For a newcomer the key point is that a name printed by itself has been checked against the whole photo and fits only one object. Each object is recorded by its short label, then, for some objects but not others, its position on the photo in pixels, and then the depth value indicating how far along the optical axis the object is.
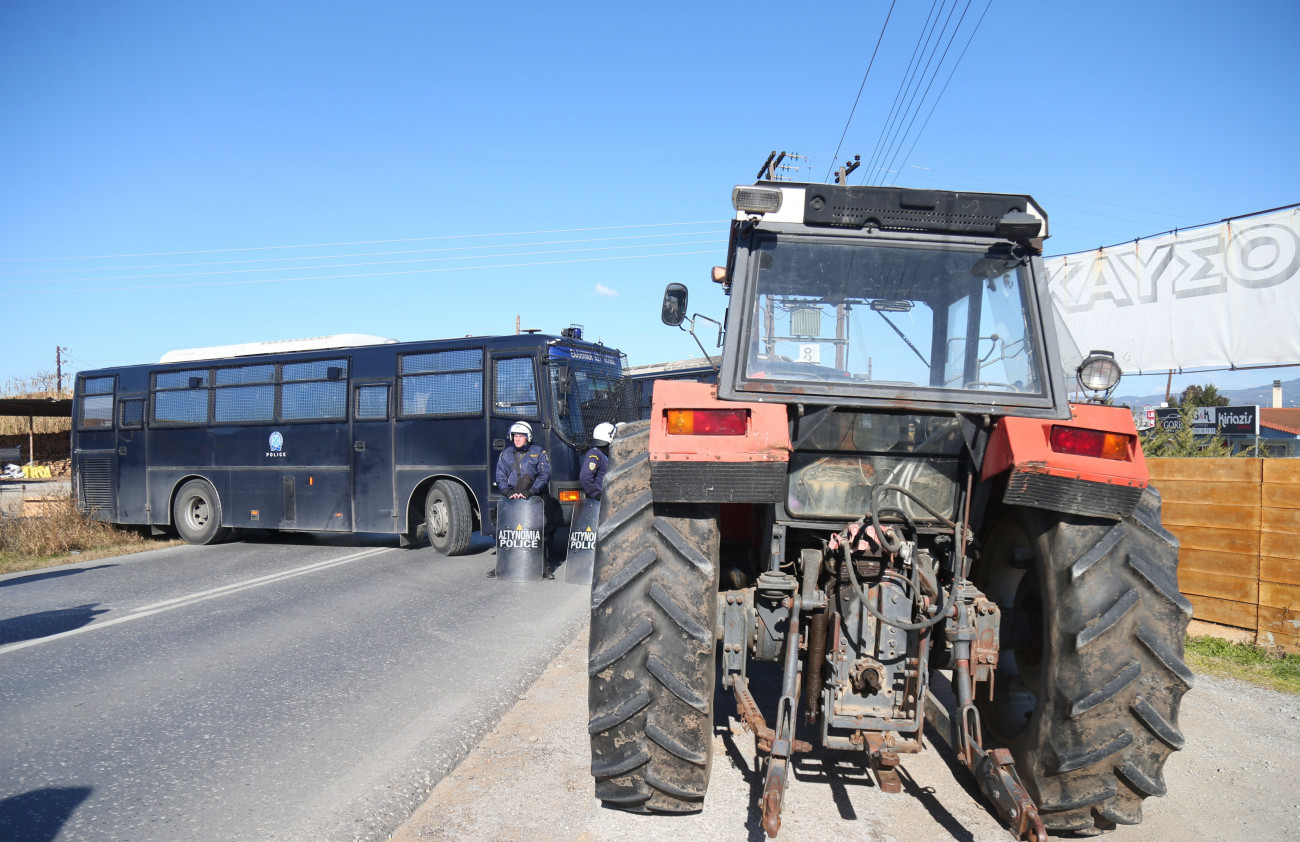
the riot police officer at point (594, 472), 10.40
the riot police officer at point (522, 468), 10.22
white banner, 11.34
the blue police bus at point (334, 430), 12.00
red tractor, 3.14
